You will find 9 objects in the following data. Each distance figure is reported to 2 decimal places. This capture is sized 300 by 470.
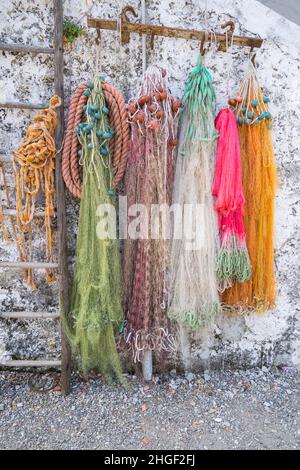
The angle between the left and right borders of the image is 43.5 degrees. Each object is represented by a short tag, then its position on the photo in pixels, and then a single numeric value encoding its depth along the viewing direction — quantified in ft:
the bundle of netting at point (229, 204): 7.45
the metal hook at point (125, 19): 7.17
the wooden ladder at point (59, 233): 7.19
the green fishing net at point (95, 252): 7.18
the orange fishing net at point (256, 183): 7.83
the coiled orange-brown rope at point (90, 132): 7.17
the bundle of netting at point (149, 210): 7.43
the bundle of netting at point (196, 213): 7.51
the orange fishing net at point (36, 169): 7.04
